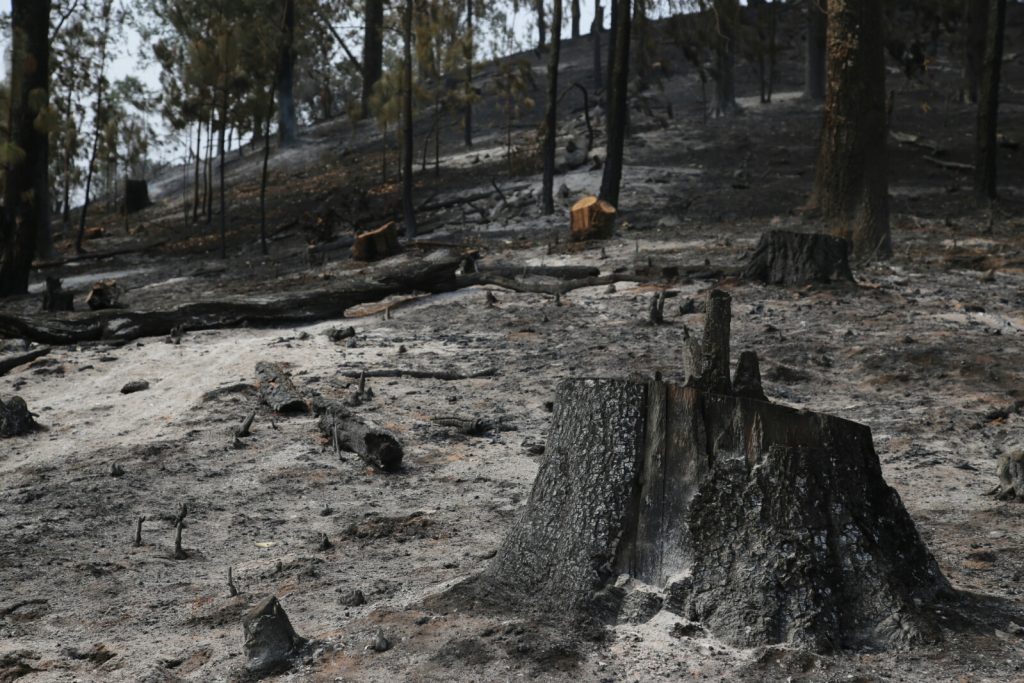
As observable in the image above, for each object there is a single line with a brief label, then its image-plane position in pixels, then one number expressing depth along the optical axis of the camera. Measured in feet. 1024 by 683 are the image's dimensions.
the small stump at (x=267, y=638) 11.94
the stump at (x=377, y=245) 52.54
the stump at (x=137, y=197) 105.54
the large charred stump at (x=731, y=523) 11.41
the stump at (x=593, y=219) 50.49
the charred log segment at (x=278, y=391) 25.00
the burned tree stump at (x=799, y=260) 35.47
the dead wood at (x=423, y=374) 28.22
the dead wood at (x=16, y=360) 32.07
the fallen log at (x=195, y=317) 35.53
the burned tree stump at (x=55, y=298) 42.14
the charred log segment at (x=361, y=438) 21.06
